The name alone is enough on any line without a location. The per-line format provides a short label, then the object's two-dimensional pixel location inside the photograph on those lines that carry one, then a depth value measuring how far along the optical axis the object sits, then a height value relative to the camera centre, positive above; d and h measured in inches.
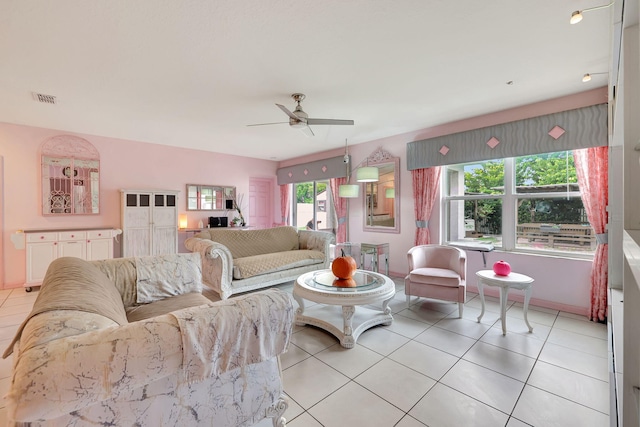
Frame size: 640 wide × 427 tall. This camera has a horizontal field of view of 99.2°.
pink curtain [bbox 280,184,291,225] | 284.0 +7.1
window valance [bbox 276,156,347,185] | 225.6 +36.5
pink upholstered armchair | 119.6 -29.2
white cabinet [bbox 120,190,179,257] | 193.3 -8.0
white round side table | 104.2 -28.5
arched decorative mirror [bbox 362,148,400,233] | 193.2 +11.0
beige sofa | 141.3 -27.3
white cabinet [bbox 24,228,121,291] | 156.4 -21.4
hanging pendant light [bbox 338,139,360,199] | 188.1 +14.1
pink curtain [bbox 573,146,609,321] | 114.7 +1.9
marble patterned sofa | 31.4 -20.5
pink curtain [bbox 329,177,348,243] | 225.9 -1.1
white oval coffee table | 96.4 -32.2
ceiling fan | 119.6 +40.4
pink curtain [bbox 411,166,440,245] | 172.1 +9.3
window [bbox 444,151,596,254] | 130.9 +3.2
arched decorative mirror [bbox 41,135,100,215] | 173.5 +23.2
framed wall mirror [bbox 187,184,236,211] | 234.8 +12.2
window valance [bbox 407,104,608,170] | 117.2 +36.3
